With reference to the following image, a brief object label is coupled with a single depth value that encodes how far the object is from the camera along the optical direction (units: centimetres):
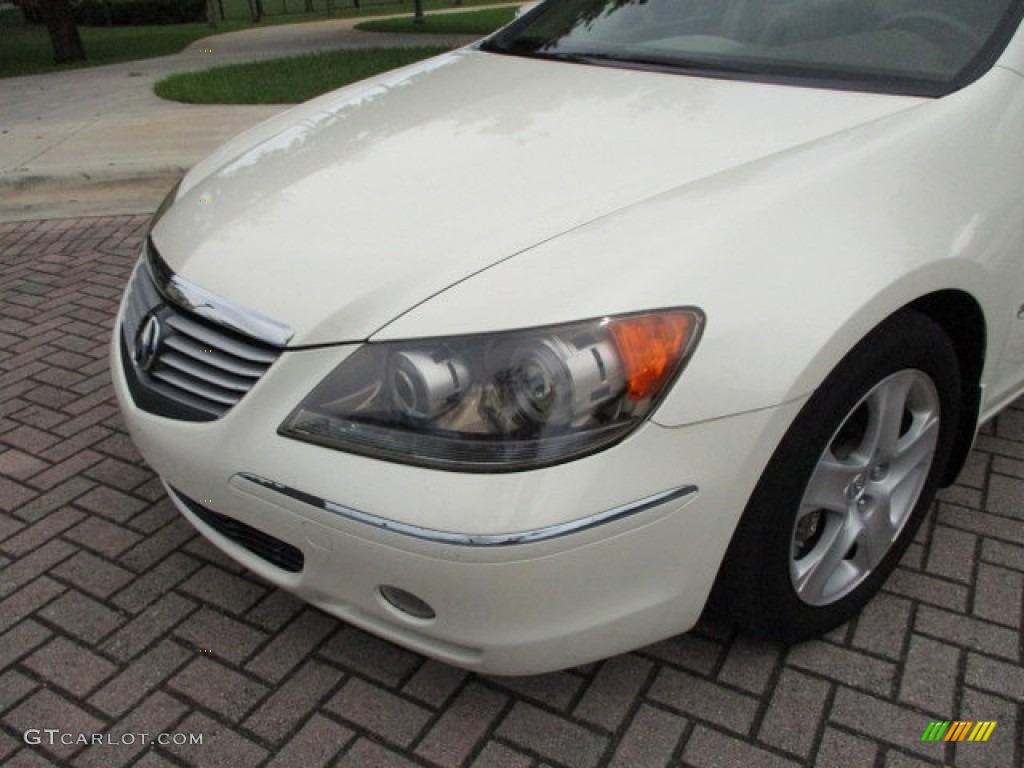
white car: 160
